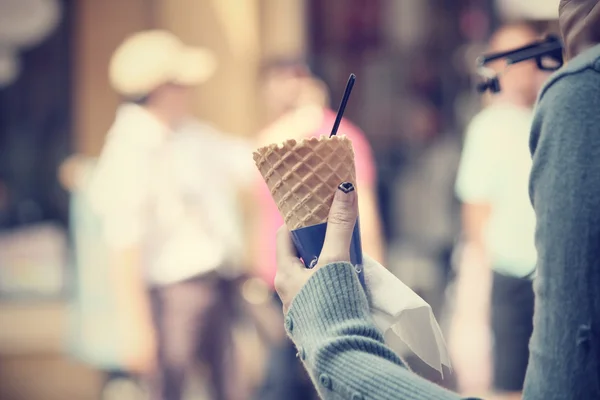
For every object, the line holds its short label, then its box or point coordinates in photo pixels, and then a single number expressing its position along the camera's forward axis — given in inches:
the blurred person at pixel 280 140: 357.5
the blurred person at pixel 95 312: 435.9
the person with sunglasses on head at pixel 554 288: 85.5
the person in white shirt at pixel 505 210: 321.7
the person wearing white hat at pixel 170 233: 349.7
